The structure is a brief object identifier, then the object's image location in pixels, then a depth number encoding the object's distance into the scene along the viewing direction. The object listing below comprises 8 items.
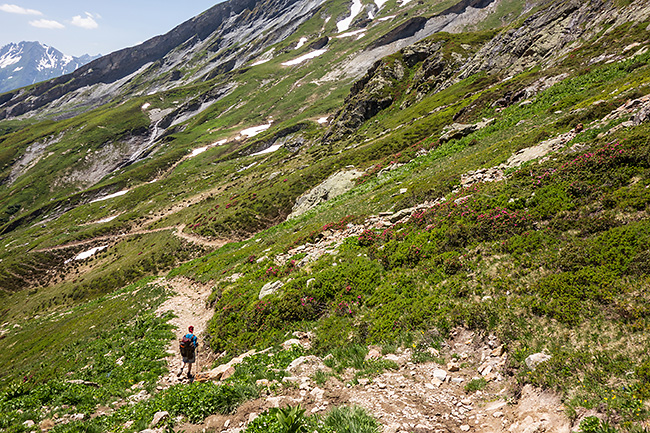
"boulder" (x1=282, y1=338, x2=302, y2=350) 13.06
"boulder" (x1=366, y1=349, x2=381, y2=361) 10.52
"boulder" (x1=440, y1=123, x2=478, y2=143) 38.97
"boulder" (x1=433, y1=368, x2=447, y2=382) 8.73
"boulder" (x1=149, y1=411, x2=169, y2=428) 8.81
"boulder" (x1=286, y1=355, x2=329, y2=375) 10.59
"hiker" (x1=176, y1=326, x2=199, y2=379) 14.91
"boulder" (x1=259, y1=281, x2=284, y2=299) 19.20
